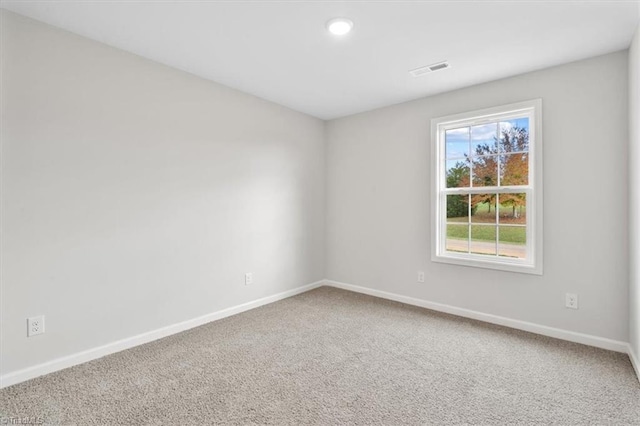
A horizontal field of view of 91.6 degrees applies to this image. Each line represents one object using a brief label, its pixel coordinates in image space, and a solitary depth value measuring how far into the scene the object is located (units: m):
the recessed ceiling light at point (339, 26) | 2.12
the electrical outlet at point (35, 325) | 2.10
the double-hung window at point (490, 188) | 2.94
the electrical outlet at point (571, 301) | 2.70
